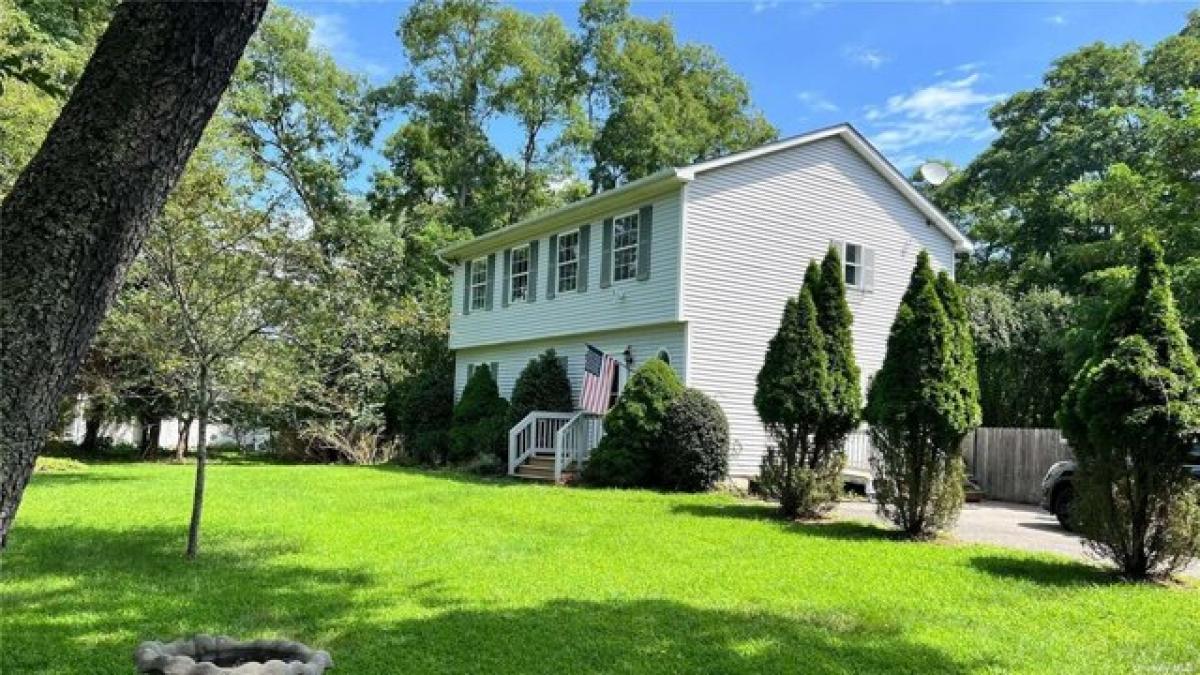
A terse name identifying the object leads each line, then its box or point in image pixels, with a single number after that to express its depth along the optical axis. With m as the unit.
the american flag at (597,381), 16.38
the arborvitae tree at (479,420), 18.80
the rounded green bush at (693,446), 14.47
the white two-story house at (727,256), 16.08
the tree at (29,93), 10.45
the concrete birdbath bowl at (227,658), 3.20
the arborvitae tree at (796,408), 11.09
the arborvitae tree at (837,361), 11.28
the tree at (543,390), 18.34
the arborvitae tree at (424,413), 21.69
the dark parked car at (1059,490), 11.84
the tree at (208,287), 7.45
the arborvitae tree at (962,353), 9.64
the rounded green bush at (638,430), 14.73
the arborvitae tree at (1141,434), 7.18
